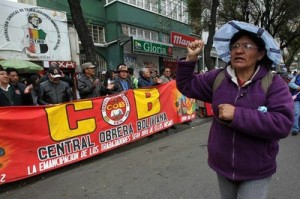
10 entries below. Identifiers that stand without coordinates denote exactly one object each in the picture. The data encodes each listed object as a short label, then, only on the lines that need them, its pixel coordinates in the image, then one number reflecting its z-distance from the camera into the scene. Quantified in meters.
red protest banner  3.06
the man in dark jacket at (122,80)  4.75
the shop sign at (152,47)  10.97
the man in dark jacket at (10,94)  3.55
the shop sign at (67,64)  8.76
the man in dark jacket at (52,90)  3.84
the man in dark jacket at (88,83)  4.45
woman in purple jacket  1.18
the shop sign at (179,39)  13.36
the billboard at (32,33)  7.54
